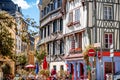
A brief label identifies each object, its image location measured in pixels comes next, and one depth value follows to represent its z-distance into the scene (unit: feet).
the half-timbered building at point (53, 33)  122.72
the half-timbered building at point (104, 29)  98.27
